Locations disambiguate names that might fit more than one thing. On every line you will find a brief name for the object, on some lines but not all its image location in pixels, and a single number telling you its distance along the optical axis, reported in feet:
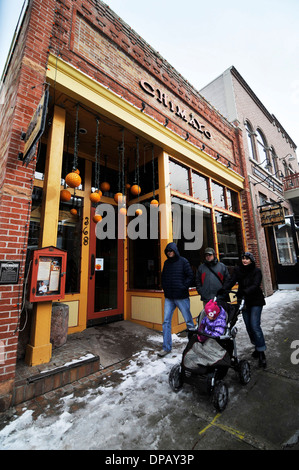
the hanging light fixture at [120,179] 16.37
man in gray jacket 13.32
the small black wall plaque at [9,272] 8.97
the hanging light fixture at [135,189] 16.87
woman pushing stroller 11.25
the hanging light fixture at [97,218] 16.20
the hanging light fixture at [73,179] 11.99
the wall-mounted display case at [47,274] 10.48
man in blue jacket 12.94
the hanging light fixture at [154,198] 17.24
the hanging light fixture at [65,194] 13.75
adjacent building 30.64
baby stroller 7.68
